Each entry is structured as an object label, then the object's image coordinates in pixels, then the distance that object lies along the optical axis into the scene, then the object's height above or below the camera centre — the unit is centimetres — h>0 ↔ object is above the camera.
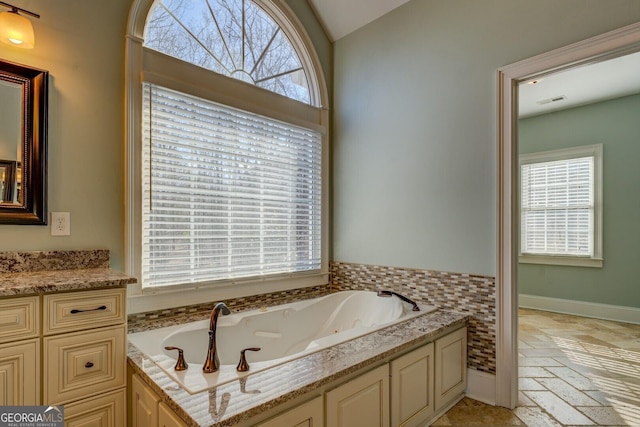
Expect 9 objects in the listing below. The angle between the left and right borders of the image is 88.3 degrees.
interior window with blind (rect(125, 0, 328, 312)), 210 +47
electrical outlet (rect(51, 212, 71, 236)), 180 -6
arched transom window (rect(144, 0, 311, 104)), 227 +134
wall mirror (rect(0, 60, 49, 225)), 166 +36
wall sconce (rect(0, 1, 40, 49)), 157 +89
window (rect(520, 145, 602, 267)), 437 +11
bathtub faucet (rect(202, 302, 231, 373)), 141 -60
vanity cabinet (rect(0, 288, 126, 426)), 129 -59
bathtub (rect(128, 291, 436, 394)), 148 -77
